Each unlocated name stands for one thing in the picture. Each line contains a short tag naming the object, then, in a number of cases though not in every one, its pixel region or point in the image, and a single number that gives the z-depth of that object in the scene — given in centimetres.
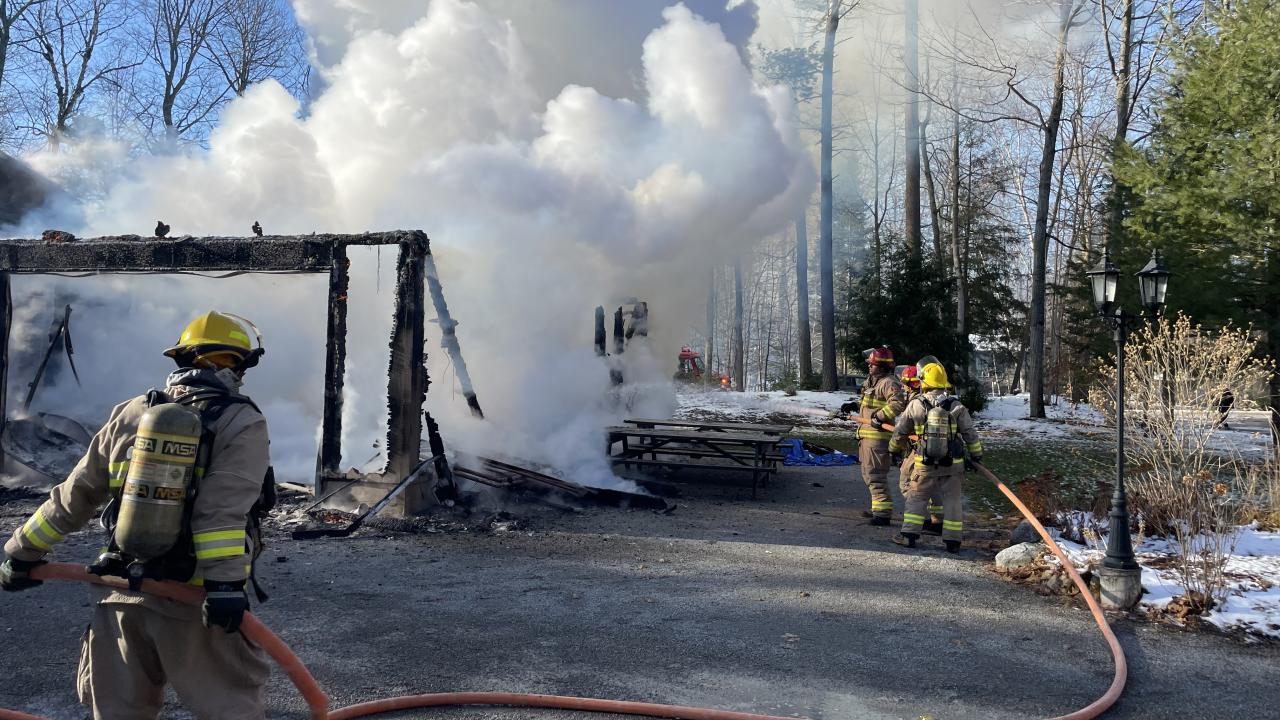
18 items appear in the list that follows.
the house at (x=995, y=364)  3140
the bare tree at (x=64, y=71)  2056
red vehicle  2945
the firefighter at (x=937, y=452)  737
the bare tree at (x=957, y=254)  2486
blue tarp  1294
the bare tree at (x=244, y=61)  2384
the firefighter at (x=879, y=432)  866
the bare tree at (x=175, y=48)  2300
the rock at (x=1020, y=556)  657
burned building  830
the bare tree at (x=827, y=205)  2316
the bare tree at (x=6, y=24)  1941
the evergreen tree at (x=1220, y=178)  1108
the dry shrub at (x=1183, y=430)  622
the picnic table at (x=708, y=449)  1046
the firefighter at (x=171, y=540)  247
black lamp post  587
